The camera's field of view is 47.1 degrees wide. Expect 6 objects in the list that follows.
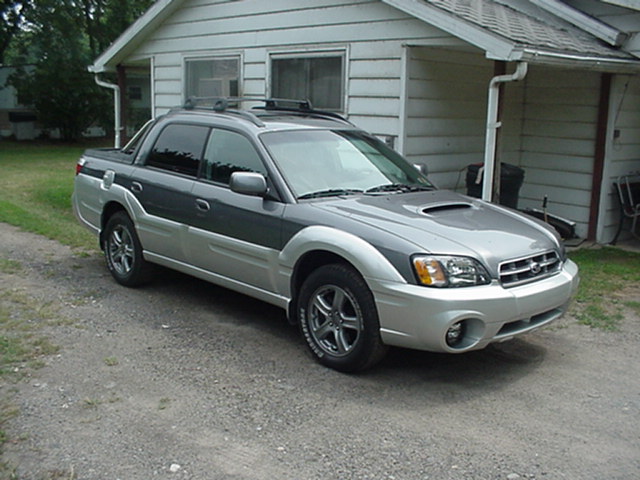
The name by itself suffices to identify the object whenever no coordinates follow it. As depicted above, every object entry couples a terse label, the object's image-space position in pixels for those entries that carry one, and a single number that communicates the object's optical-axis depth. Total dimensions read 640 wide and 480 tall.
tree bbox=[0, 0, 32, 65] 26.39
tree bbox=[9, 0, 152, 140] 26.42
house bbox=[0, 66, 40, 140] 29.48
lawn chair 9.54
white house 8.27
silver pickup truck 4.60
